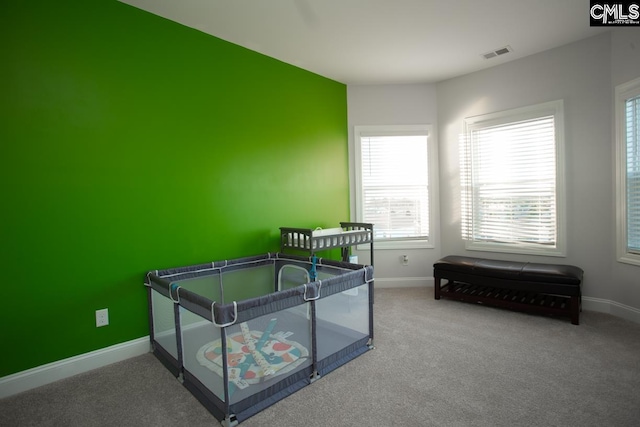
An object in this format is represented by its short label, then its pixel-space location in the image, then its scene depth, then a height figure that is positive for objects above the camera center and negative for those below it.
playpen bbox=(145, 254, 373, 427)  1.76 -0.79
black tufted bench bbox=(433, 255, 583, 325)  2.86 -0.79
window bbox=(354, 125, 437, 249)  4.21 +0.23
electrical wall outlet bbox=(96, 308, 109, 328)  2.30 -0.72
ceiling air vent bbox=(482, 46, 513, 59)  3.31 +1.46
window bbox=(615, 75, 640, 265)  2.82 +0.20
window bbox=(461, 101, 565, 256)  3.40 +0.18
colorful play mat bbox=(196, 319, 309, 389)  1.83 -0.86
